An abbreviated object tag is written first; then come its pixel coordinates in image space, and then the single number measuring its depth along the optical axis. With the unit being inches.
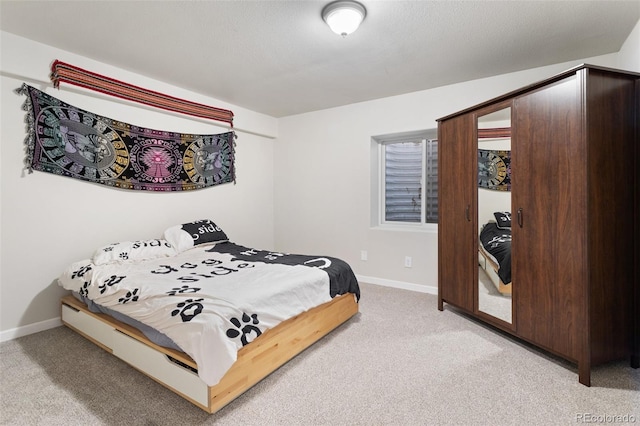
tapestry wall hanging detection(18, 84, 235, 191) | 96.6
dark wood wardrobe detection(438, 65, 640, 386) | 69.6
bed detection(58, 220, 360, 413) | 60.6
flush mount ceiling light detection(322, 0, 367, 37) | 73.4
